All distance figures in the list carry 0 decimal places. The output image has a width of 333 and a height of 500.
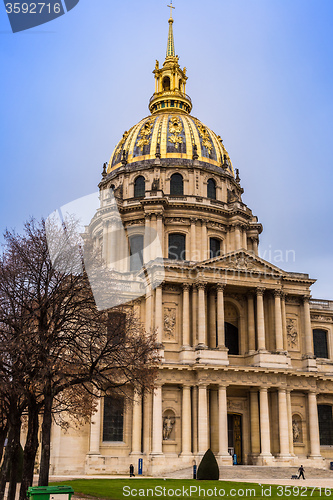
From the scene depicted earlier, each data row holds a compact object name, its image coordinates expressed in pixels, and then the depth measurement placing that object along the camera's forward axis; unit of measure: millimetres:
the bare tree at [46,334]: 22000
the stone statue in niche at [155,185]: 59619
